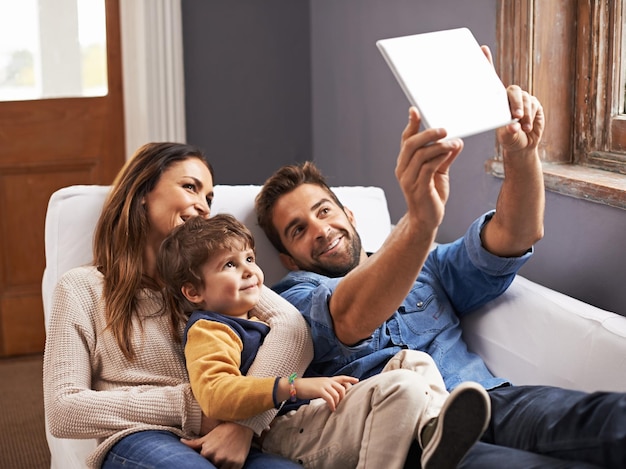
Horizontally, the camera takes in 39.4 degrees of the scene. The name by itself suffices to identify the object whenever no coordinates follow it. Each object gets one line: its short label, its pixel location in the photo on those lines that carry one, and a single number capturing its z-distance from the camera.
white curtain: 3.45
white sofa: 1.64
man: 1.37
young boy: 1.32
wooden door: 3.48
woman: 1.55
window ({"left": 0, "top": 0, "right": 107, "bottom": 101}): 3.42
